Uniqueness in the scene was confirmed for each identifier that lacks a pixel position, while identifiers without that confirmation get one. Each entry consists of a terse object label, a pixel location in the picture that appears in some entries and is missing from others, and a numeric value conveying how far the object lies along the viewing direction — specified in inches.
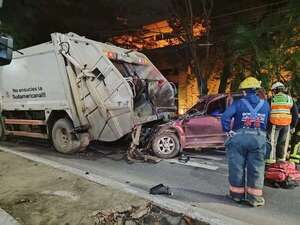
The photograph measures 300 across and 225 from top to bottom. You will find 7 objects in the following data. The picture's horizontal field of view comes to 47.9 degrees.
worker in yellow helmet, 184.2
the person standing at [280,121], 217.5
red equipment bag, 212.2
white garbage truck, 299.6
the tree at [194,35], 605.0
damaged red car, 308.5
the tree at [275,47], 407.1
